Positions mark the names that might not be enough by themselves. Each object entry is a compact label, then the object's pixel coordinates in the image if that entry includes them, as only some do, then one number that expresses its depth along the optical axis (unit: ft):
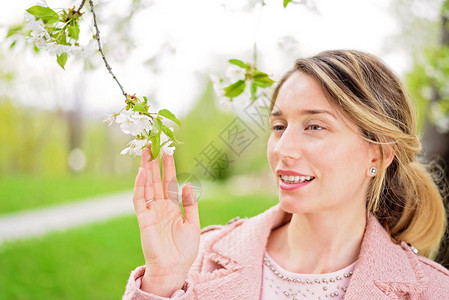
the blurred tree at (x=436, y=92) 8.71
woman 4.91
